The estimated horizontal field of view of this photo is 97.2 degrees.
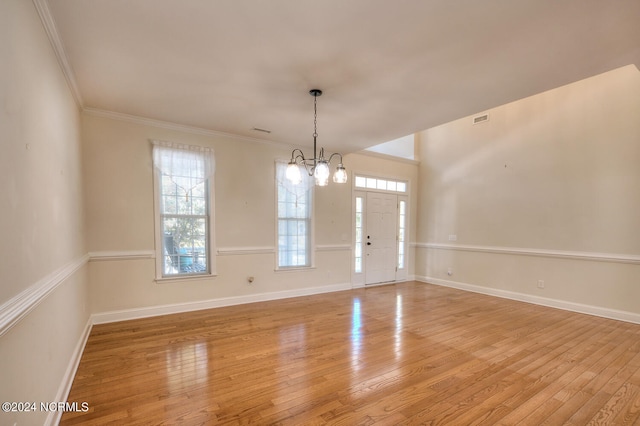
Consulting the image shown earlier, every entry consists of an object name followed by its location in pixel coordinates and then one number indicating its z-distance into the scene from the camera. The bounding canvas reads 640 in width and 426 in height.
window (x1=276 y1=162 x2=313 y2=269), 5.14
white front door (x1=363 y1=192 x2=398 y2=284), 6.12
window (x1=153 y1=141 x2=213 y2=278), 4.09
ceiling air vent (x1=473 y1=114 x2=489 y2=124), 5.57
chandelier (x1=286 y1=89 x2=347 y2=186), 2.86
